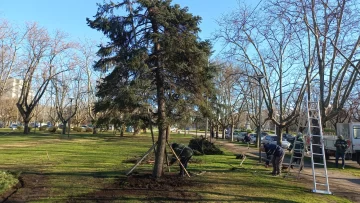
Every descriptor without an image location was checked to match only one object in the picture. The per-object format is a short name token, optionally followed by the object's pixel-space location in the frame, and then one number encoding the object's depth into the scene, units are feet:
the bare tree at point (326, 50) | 48.96
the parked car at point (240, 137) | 173.78
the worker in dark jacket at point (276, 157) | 44.16
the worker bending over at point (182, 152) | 39.88
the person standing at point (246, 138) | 144.22
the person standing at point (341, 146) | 63.05
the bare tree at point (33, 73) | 148.97
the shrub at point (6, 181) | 30.38
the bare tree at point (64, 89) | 166.30
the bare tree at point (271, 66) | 80.18
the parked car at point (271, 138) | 128.89
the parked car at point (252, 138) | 156.19
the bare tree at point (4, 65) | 143.02
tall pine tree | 34.24
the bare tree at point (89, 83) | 179.71
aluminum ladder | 34.12
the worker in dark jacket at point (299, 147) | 53.16
